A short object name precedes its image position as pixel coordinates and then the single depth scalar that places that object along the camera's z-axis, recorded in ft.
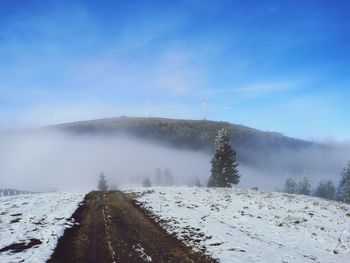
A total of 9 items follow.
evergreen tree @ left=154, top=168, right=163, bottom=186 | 602.28
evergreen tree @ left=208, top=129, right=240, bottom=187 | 246.49
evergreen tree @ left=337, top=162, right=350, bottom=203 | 314.14
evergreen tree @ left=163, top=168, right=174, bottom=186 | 575.46
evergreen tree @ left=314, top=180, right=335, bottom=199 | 393.70
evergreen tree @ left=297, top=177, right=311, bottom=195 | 394.11
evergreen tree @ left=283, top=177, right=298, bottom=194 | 427.17
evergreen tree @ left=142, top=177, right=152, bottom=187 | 463.54
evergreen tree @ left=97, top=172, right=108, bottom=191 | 367.45
